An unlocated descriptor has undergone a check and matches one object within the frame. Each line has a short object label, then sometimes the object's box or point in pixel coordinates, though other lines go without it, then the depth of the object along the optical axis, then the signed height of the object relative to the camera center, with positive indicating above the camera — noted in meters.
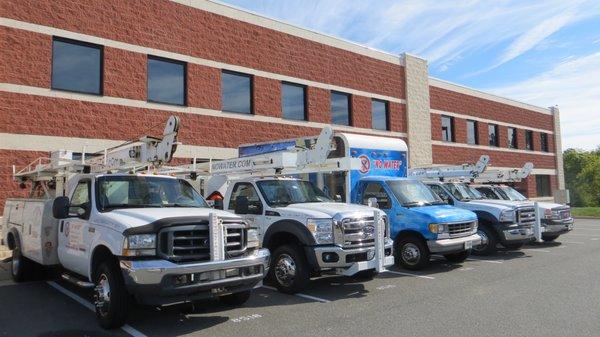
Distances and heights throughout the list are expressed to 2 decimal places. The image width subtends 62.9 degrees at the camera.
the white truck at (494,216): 12.88 -0.50
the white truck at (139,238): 5.76 -0.46
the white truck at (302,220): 8.02 -0.34
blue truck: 10.33 -0.09
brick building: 14.32 +4.56
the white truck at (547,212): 14.64 -0.48
